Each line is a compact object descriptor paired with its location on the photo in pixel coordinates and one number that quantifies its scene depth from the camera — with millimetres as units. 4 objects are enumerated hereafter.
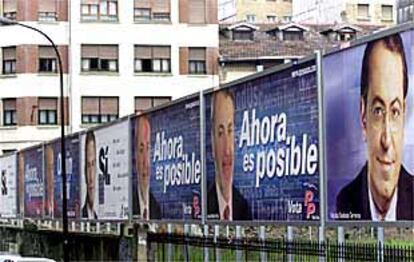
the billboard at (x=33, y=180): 46000
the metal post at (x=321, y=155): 19406
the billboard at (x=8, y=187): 52031
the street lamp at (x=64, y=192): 35603
